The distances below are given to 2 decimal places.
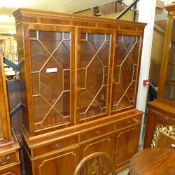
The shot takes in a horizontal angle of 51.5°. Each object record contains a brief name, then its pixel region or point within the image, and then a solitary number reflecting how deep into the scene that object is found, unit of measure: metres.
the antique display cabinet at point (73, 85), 1.62
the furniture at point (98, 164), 1.36
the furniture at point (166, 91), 2.30
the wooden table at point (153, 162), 1.40
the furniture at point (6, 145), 1.55
